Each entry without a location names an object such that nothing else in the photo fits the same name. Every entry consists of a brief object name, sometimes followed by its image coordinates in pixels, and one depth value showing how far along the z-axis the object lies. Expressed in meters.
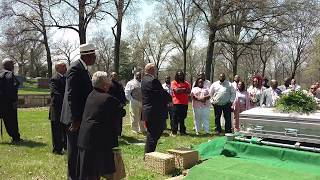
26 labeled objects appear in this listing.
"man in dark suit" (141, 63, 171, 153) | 8.31
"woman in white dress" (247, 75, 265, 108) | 12.71
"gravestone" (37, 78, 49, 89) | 54.09
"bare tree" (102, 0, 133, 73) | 31.11
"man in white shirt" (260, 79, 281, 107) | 11.27
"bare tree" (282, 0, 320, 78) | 27.61
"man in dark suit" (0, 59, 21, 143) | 10.59
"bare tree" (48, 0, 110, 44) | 30.78
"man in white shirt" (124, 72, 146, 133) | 12.51
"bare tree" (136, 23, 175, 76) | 62.94
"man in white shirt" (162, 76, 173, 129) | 13.54
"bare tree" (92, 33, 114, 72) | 67.44
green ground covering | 6.21
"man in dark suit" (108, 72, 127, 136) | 10.80
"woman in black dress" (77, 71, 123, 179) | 5.38
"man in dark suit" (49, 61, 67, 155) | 9.15
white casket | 6.40
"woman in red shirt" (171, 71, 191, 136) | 12.39
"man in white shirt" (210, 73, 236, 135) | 12.28
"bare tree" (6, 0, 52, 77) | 32.56
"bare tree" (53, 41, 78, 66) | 61.74
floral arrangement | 6.80
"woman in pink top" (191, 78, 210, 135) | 12.58
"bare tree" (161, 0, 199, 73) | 45.29
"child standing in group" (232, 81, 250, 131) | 12.42
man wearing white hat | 6.05
